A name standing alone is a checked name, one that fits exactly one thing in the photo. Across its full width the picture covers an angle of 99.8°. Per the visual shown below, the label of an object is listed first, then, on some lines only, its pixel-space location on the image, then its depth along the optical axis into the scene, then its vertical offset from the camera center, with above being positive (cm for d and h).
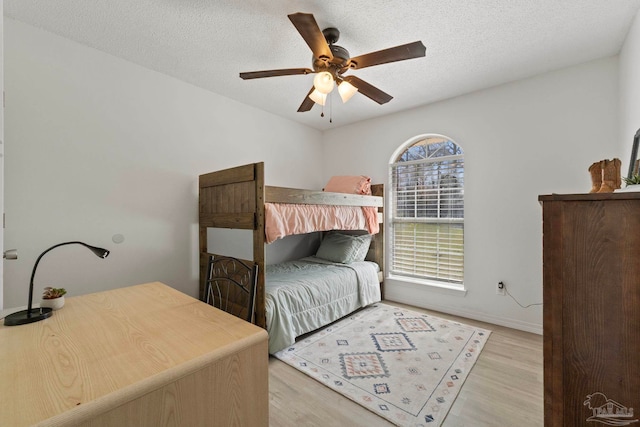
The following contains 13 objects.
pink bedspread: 217 -2
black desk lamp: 117 -45
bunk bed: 210 +13
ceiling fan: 155 +103
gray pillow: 346 -42
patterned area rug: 169 -115
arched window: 315 +7
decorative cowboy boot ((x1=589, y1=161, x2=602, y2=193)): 119 +18
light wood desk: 69 -47
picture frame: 156 +35
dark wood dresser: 87 -31
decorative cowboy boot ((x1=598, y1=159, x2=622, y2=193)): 113 +17
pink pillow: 347 +42
